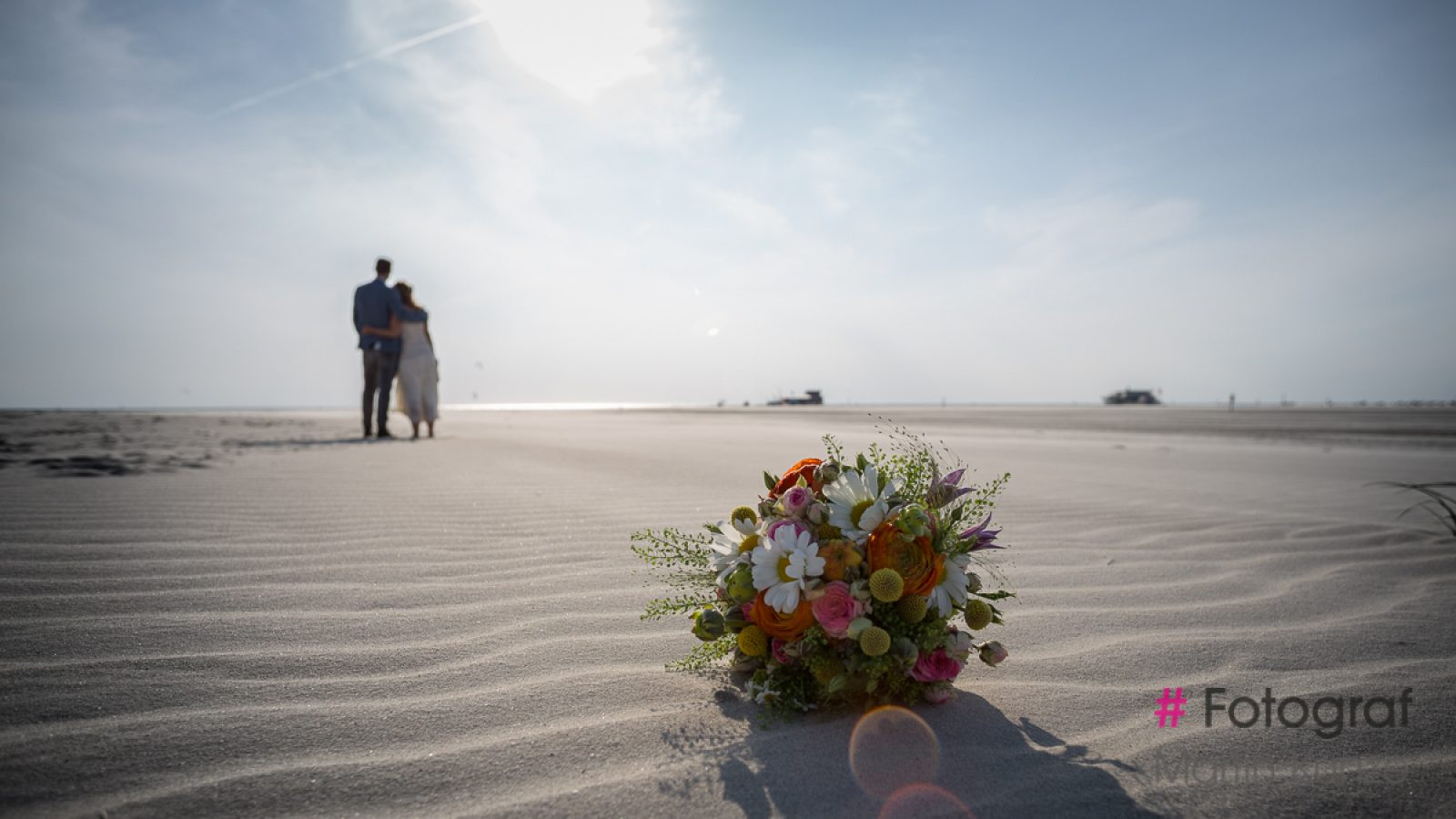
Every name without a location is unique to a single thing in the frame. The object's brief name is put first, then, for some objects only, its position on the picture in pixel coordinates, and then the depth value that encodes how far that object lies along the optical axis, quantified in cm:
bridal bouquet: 167
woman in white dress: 1136
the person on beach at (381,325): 1084
